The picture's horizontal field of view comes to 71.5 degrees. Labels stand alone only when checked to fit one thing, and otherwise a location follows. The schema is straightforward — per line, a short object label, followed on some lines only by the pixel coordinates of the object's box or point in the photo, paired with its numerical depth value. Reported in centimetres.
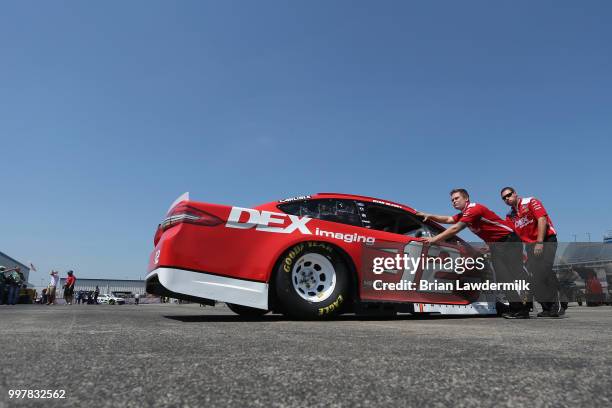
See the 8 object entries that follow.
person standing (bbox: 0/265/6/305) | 1419
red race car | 417
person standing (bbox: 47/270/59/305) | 1675
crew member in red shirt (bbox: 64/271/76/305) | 1659
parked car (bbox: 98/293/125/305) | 4084
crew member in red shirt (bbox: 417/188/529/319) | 534
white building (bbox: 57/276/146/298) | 7169
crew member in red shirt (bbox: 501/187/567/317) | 523
